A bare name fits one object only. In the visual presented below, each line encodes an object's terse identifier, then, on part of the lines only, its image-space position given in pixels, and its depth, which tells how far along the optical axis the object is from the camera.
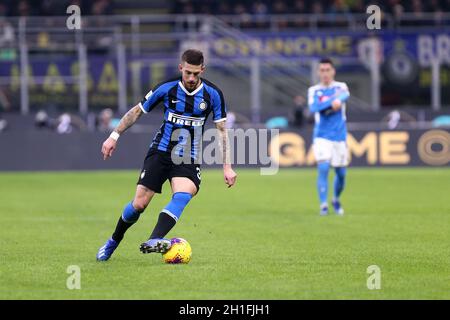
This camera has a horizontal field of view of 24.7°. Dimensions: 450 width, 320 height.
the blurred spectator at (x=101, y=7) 32.25
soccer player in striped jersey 9.67
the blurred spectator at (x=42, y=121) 28.91
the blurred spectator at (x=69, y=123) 29.12
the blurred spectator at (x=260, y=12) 32.59
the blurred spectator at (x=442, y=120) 30.59
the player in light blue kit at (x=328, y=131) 15.45
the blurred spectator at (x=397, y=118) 29.92
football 9.52
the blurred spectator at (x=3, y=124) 29.25
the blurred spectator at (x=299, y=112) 28.17
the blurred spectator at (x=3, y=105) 29.30
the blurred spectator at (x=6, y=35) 29.52
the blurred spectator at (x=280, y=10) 32.62
